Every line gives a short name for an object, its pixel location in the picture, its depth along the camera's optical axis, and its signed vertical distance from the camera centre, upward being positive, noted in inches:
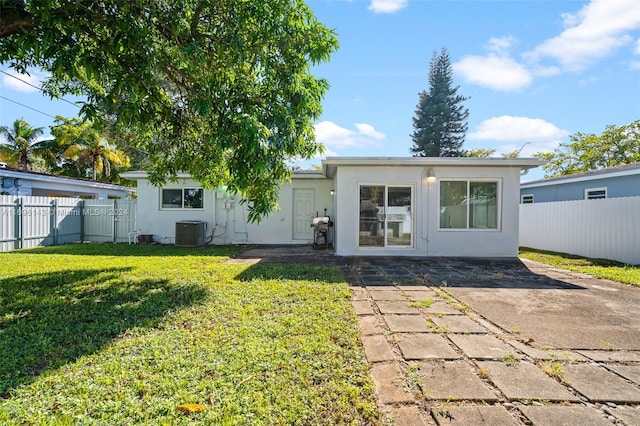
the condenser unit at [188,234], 436.1 -27.9
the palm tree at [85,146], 798.5 +171.1
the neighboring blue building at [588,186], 408.8 +49.6
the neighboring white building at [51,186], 464.9 +47.4
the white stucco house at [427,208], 347.6 +9.6
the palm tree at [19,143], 810.7 +184.4
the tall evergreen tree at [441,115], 1155.3 +375.5
